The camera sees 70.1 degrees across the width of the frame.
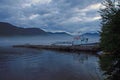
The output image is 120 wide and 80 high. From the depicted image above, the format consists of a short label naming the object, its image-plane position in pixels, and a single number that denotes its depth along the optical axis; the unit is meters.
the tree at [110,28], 4.14
